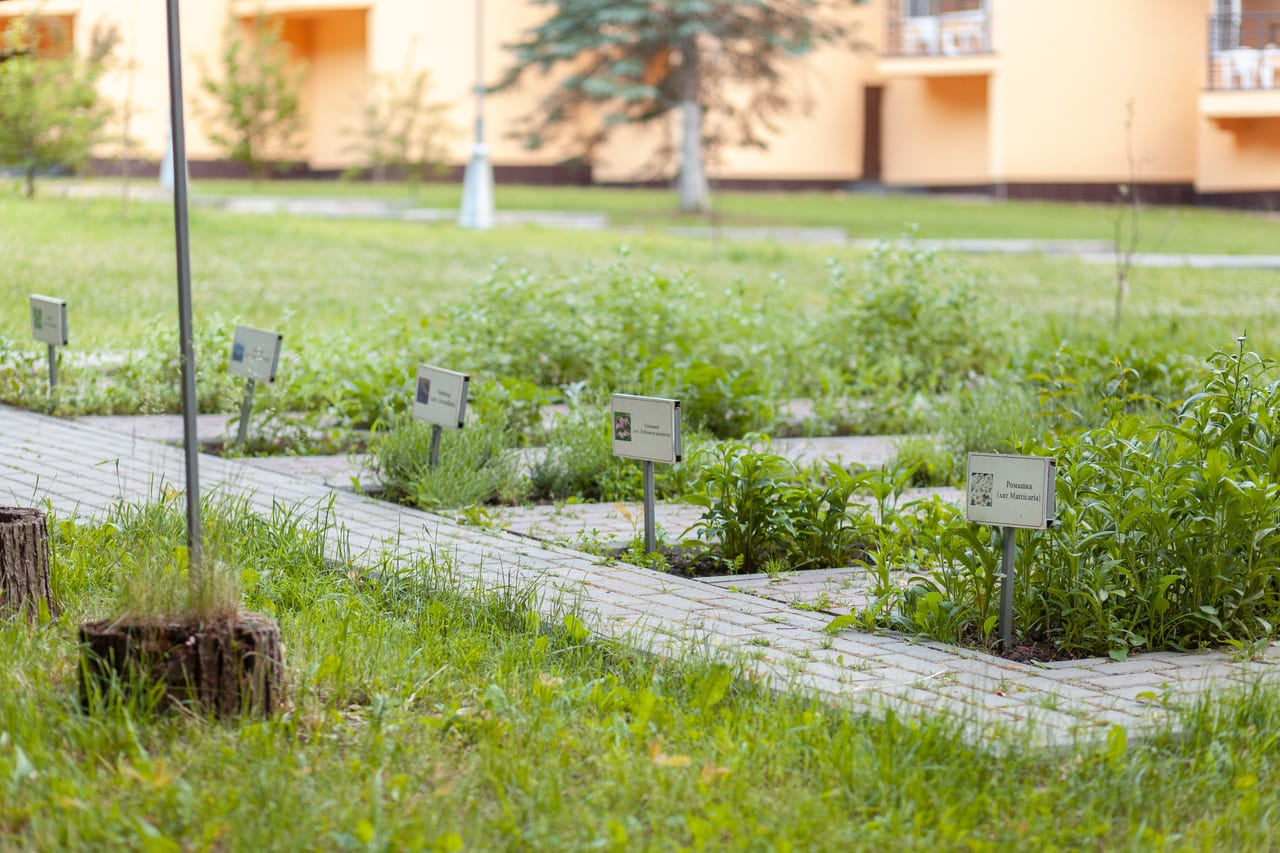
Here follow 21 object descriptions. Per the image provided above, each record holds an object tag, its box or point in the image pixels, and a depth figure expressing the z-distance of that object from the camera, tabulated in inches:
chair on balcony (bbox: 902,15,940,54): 2903.5
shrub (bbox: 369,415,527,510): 543.5
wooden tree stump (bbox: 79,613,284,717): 308.2
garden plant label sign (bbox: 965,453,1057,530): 370.0
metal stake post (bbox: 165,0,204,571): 329.7
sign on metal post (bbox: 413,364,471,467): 533.6
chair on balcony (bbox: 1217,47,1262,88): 2672.2
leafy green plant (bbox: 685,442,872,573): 467.2
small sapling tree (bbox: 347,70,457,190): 2645.2
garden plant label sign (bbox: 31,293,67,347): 721.6
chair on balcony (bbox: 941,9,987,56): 2878.9
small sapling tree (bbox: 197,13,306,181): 2662.4
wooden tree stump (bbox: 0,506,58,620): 371.6
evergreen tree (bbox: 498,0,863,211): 2501.2
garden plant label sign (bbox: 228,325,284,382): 618.2
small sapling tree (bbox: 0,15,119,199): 1899.6
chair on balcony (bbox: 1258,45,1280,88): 2655.0
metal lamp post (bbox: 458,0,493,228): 2146.9
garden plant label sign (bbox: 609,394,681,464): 464.4
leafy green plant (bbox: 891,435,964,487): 609.6
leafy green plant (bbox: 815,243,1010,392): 852.6
